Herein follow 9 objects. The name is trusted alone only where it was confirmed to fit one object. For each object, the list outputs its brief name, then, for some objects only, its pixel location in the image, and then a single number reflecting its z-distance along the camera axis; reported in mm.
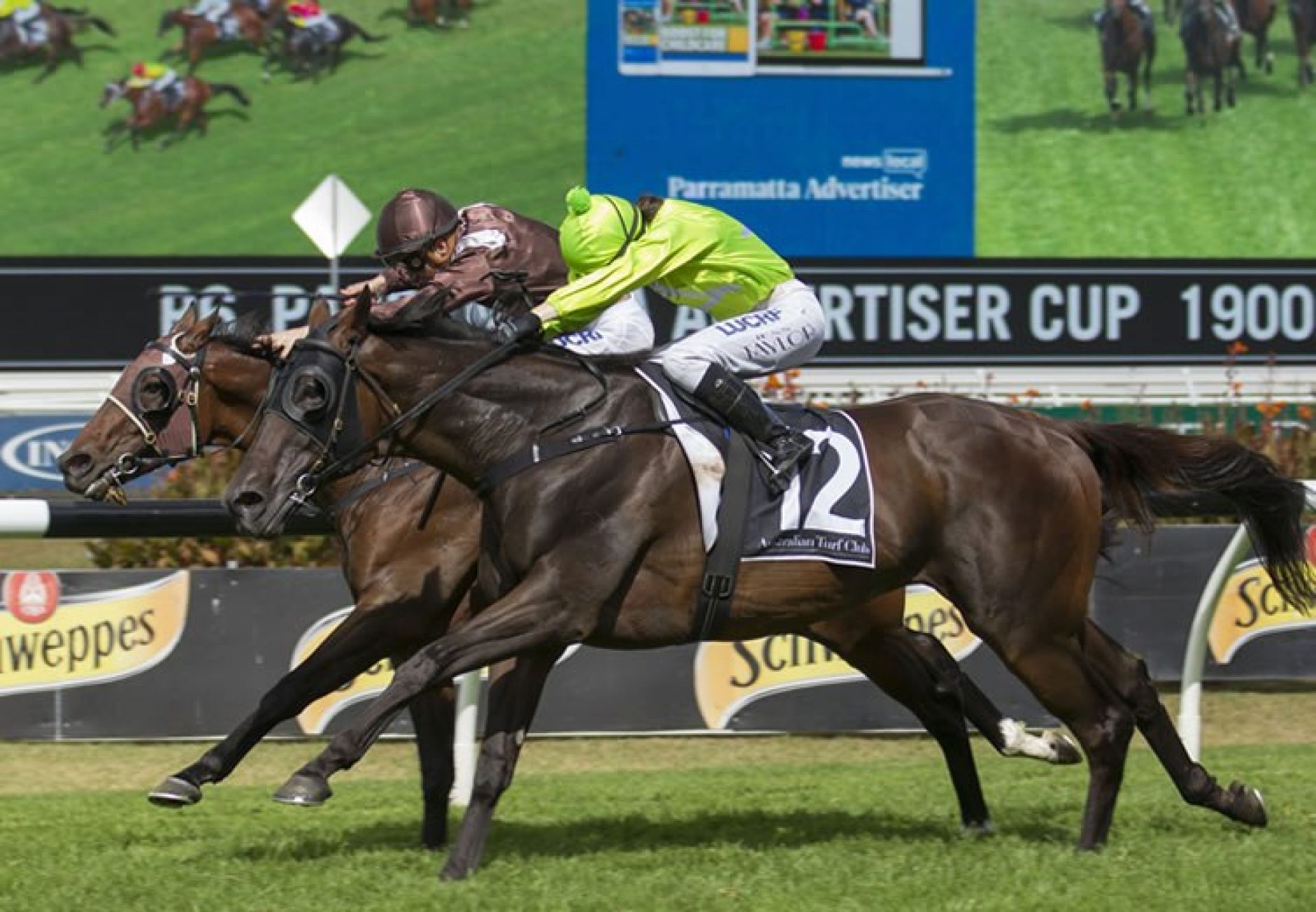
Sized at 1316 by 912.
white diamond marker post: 28234
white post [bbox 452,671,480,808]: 13102
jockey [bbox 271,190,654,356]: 11820
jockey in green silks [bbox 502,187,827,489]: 10844
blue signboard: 37406
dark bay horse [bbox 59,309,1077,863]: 11398
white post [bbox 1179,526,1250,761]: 13703
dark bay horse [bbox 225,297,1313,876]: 10516
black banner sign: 33875
